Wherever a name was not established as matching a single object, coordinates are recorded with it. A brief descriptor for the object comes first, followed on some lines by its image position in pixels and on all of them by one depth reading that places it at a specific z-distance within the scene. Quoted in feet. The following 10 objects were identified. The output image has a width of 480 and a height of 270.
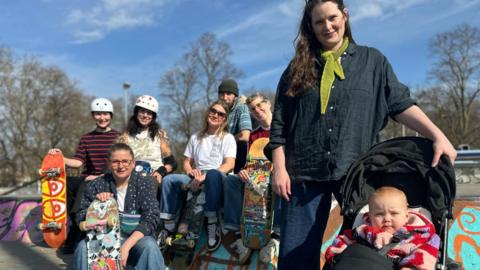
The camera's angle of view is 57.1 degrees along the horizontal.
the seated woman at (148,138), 18.37
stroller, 8.82
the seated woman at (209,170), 15.72
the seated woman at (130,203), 12.92
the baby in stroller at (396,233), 7.86
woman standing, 9.09
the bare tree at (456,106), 125.49
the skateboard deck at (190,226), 15.88
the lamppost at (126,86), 123.95
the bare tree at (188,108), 112.74
